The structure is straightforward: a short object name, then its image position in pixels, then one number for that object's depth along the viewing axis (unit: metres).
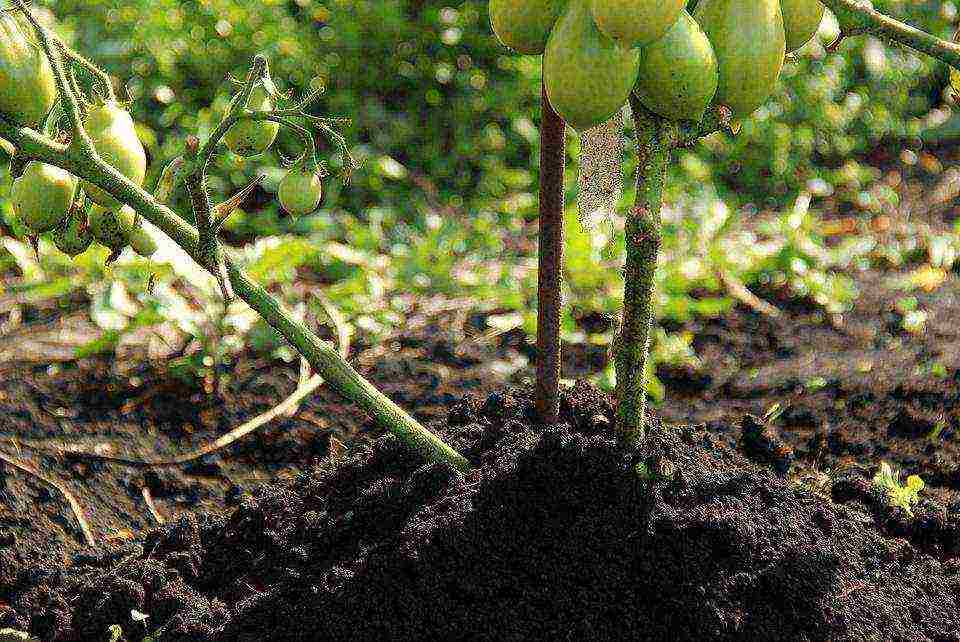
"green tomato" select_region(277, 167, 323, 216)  1.52
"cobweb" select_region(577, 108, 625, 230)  1.45
